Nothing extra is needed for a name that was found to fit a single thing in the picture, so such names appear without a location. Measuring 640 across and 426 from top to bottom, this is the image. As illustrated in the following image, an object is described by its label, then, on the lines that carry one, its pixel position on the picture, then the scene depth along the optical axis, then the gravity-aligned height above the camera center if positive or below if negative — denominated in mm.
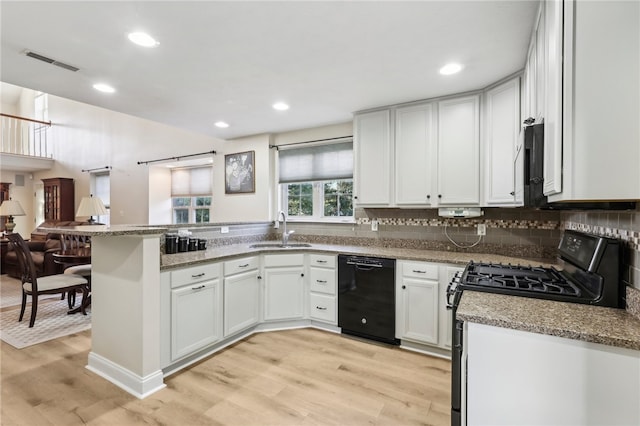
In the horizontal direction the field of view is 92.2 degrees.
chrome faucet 3758 -316
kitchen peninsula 2152 -689
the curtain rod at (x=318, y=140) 3803 +896
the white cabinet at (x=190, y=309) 2350 -824
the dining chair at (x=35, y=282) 3383 -843
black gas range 1380 -406
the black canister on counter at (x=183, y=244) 2998 -341
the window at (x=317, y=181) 3871 +376
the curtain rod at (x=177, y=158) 4925 +894
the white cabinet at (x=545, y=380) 1042 -628
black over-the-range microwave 1404 +152
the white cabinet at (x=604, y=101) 1000 +364
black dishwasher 2893 -858
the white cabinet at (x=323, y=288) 3227 -841
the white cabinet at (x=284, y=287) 3275 -834
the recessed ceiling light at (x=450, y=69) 2357 +1105
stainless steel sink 3648 -431
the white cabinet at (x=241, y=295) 2869 -842
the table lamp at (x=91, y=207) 4904 +36
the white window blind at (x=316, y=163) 3824 +615
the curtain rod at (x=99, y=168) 6514 +897
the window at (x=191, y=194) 5430 +272
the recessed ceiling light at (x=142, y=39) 1933 +1094
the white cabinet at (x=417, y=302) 2695 -833
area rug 3066 -1285
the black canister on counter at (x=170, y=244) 2922 -332
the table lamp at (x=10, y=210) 5680 -15
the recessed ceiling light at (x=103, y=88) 2656 +1072
